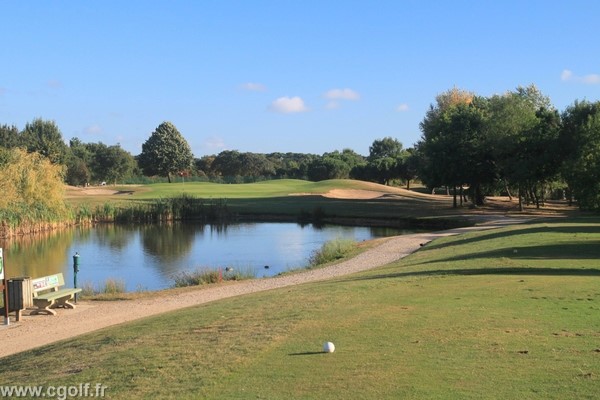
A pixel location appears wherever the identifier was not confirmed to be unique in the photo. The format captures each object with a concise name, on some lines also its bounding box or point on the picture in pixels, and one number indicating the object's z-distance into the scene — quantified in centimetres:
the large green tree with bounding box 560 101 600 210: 2772
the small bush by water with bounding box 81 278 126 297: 2198
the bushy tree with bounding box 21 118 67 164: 9769
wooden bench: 1744
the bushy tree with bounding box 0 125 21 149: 10144
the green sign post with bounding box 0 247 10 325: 1602
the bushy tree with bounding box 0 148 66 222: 4694
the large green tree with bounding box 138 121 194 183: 12938
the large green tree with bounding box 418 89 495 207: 5703
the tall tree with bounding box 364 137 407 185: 11194
